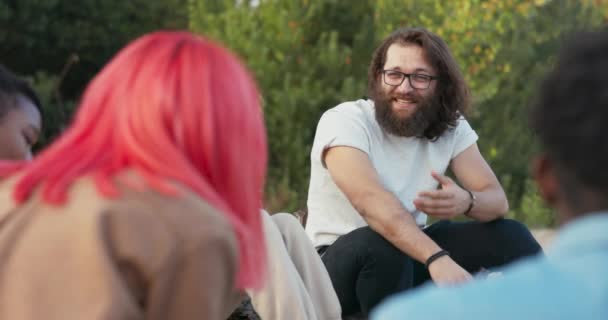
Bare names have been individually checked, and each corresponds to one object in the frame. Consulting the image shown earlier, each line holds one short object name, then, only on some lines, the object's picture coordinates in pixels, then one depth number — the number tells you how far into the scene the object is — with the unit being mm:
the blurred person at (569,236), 1313
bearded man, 3898
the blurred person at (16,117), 2762
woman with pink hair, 1782
